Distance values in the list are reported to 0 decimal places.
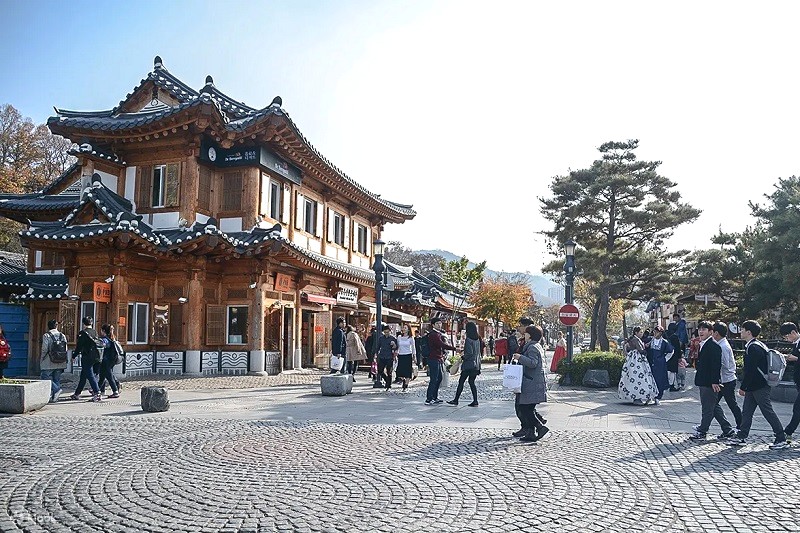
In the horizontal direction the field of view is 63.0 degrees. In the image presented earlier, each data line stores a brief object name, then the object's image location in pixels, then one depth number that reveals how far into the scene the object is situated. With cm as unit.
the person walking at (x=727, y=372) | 949
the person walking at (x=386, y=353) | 1681
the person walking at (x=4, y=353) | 1260
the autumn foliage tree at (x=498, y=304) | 4209
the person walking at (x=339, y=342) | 1969
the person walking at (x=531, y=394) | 911
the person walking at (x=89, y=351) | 1344
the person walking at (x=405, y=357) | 1659
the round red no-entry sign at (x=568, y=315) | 1709
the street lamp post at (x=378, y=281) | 1875
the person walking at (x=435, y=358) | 1341
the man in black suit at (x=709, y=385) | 933
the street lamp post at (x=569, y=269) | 1945
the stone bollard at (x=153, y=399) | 1205
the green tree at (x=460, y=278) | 3916
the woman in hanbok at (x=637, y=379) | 1371
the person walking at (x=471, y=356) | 1254
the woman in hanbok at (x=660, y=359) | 1554
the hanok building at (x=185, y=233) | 1905
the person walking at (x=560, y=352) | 2400
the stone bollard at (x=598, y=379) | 1720
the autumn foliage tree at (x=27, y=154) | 3453
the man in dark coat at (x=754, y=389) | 901
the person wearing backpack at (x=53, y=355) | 1320
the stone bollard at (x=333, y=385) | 1517
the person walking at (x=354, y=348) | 1833
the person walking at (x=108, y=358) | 1379
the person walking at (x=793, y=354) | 919
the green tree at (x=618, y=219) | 3212
